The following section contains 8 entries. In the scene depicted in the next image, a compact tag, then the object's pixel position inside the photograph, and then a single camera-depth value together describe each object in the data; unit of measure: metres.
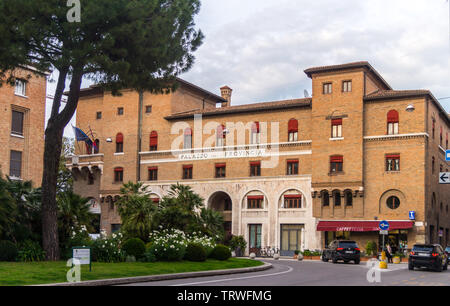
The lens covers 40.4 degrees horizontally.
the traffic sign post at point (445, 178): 34.53
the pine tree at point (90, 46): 23.14
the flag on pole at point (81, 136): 58.53
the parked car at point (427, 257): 29.59
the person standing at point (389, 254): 42.75
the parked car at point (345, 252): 38.31
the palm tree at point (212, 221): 38.03
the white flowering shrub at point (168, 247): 28.00
